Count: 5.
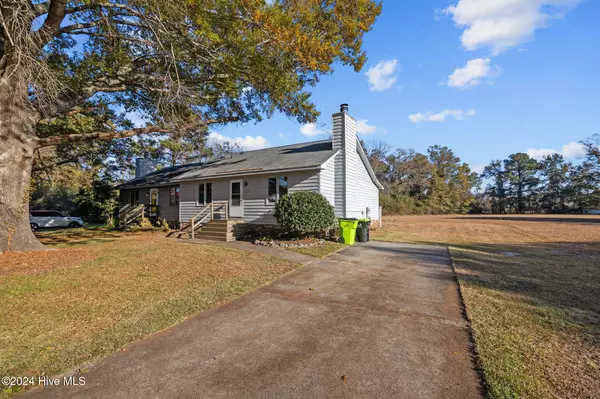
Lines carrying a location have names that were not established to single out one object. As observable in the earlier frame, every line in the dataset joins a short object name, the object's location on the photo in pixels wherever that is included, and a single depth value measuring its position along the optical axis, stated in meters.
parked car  20.69
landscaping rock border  10.23
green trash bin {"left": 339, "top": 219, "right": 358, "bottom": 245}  11.27
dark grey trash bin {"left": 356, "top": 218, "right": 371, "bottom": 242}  11.88
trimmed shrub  10.45
